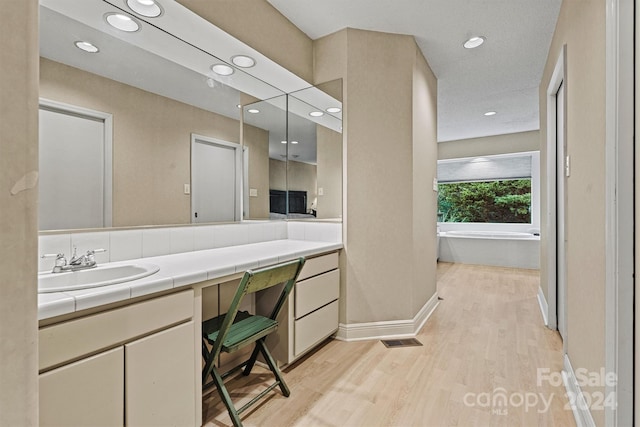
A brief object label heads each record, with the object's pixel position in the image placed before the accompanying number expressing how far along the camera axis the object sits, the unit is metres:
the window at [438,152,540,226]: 6.02
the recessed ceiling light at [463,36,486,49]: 2.67
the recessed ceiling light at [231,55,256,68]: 2.25
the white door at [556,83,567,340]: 2.53
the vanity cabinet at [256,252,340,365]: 2.03
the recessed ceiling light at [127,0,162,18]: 1.64
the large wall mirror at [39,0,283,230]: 1.49
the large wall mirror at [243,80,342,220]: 2.67
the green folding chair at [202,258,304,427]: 1.41
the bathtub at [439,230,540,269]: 5.25
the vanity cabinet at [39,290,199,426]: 0.97
